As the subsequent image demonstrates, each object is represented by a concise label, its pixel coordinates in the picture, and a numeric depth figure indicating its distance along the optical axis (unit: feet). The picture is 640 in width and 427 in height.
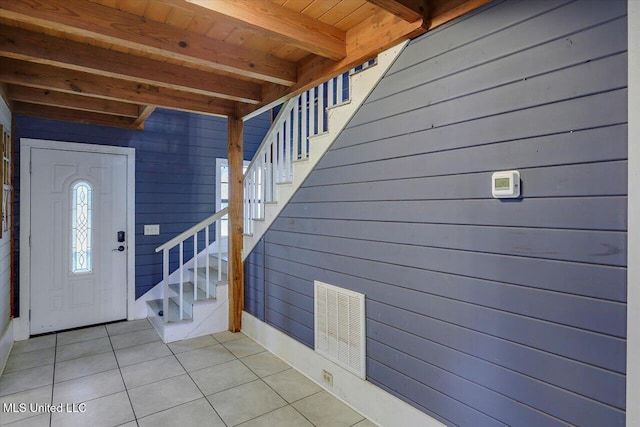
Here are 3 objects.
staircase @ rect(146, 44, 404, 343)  8.33
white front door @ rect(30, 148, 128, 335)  12.15
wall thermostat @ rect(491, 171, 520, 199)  4.83
